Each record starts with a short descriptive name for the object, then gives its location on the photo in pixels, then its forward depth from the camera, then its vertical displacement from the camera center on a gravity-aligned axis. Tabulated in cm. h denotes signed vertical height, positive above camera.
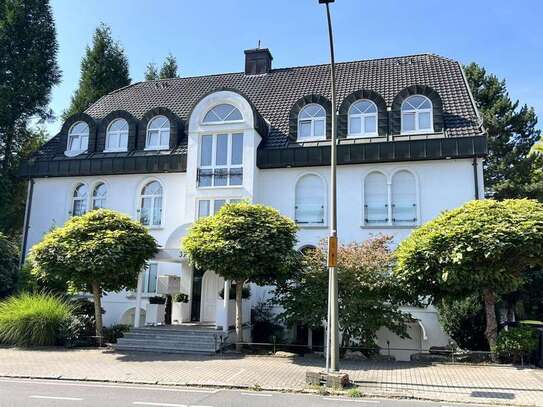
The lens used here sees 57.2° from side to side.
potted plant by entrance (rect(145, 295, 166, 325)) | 1809 -51
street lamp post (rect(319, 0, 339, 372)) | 1070 +7
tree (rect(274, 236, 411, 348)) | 1489 +12
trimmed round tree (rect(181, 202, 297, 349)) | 1476 +159
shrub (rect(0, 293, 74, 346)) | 1627 -90
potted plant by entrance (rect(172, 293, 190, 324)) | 1916 -41
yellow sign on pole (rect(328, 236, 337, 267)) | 1080 +103
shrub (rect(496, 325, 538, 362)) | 1305 -102
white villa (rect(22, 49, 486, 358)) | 1888 +552
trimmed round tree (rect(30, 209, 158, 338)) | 1586 +137
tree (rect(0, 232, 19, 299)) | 2033 +107
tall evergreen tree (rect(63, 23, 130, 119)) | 3475 +1557
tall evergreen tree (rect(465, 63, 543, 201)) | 3209 +1129
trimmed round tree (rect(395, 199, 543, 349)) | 1273 +136
